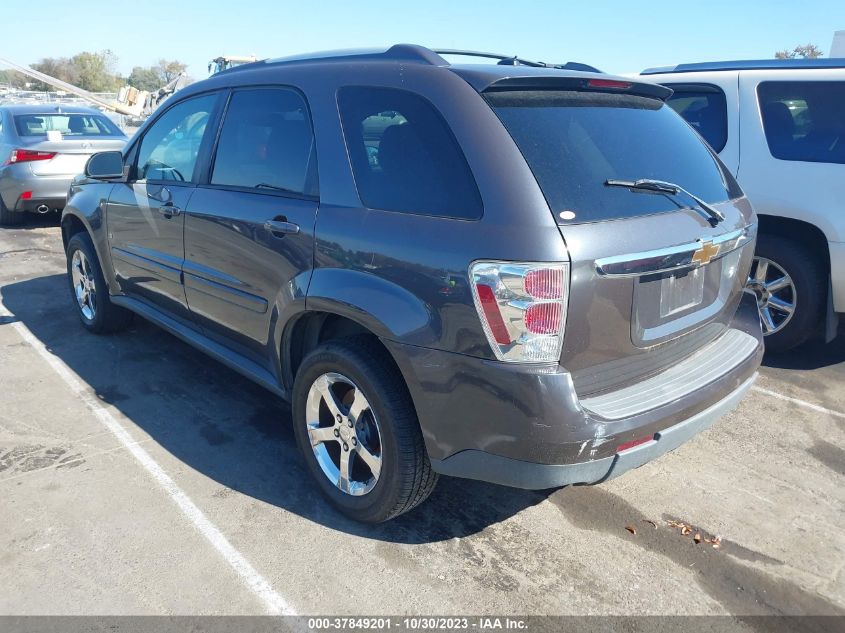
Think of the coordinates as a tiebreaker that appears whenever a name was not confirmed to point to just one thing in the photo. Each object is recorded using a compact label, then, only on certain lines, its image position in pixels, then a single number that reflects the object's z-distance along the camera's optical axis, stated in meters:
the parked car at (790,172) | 4.55
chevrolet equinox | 2.28
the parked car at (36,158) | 8.76
